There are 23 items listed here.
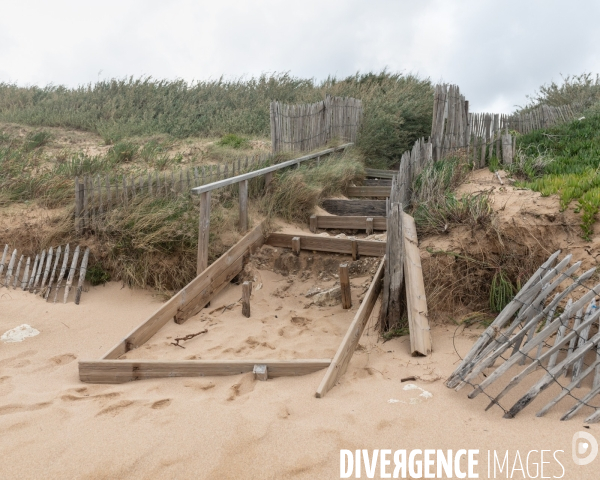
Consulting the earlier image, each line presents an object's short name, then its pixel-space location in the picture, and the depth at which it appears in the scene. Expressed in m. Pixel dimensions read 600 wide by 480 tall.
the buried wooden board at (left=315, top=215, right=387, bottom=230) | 7.82
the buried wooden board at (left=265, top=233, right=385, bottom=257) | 6.55
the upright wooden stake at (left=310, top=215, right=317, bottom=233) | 7.94
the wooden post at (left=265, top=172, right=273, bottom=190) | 8.06
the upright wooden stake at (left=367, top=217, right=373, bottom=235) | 7.74
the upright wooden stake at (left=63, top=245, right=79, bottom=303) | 6.39
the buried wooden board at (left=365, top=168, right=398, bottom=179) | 11.05
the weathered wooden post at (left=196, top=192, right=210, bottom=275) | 6.14
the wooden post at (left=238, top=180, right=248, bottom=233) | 6.93
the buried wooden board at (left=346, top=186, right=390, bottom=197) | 9.63
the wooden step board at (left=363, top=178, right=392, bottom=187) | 10.57
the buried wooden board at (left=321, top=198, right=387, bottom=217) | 8.26
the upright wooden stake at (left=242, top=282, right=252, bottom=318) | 5.68
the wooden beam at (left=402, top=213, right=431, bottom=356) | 4.37
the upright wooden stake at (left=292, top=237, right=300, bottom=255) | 6.83
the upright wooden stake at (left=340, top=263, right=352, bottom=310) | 5.46
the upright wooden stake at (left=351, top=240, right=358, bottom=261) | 6.58
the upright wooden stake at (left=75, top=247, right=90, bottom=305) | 6.34
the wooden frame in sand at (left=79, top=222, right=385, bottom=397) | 4.07
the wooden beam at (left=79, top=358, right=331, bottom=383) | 4.06
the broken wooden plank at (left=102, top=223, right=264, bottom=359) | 4.94
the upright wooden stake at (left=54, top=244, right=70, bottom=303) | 6.48
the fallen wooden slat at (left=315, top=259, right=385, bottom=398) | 3.77
